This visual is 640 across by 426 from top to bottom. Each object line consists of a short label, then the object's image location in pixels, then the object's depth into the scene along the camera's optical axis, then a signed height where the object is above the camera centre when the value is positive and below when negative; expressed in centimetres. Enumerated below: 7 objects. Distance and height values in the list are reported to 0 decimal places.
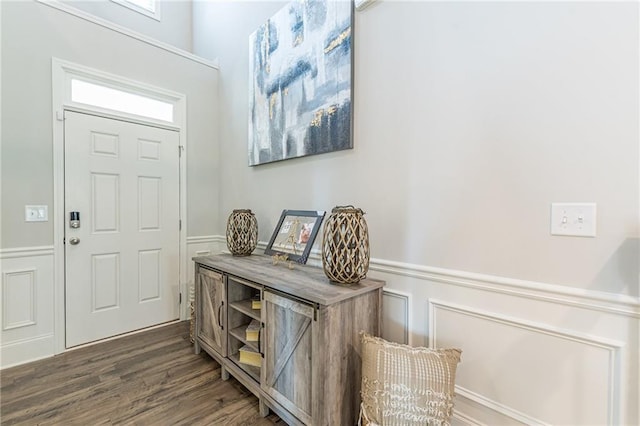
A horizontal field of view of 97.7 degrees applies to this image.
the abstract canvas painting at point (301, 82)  187 +98
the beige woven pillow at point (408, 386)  115 -74
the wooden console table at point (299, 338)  130 -69
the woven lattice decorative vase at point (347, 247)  146 -20
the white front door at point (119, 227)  244 -18
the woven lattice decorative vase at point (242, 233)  233 -21
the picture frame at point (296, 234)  194 -18
